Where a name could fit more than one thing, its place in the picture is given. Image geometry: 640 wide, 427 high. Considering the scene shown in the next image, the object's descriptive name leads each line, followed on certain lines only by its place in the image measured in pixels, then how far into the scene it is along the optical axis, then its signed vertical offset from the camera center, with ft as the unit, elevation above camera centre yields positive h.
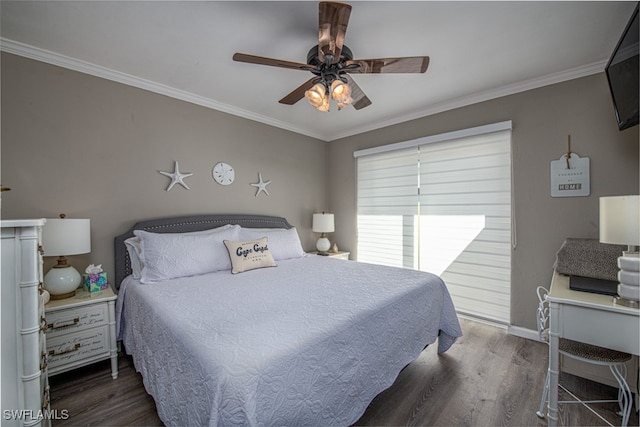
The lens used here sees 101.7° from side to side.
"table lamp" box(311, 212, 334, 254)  12.67 -0.78
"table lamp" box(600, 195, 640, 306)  4.24 -0.36
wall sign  7.53 +1.06
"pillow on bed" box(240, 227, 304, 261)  9.41 -1.12
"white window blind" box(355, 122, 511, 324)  9.11 +0.01
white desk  4.06 -1.85
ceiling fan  4.97 +3.13
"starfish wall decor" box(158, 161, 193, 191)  8.94 +1.19
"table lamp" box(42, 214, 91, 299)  6.04 -0.88
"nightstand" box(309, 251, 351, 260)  12.57 -2.14
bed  3.30 -1.91
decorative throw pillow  7.86 -1.39
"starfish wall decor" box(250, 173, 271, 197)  11.42 +1.13
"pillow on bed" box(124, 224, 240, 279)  7.25 -1.27
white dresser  3.51 -1.59
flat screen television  4.68 +2.72
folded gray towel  5.95 -1.13
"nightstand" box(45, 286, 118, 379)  5.83 -2.83
